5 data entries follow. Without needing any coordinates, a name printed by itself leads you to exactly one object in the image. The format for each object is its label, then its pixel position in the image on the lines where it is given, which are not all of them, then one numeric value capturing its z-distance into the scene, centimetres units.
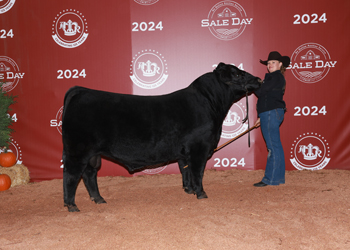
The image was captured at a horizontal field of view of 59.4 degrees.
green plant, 468
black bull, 331
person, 416
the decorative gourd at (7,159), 482
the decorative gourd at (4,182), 457
